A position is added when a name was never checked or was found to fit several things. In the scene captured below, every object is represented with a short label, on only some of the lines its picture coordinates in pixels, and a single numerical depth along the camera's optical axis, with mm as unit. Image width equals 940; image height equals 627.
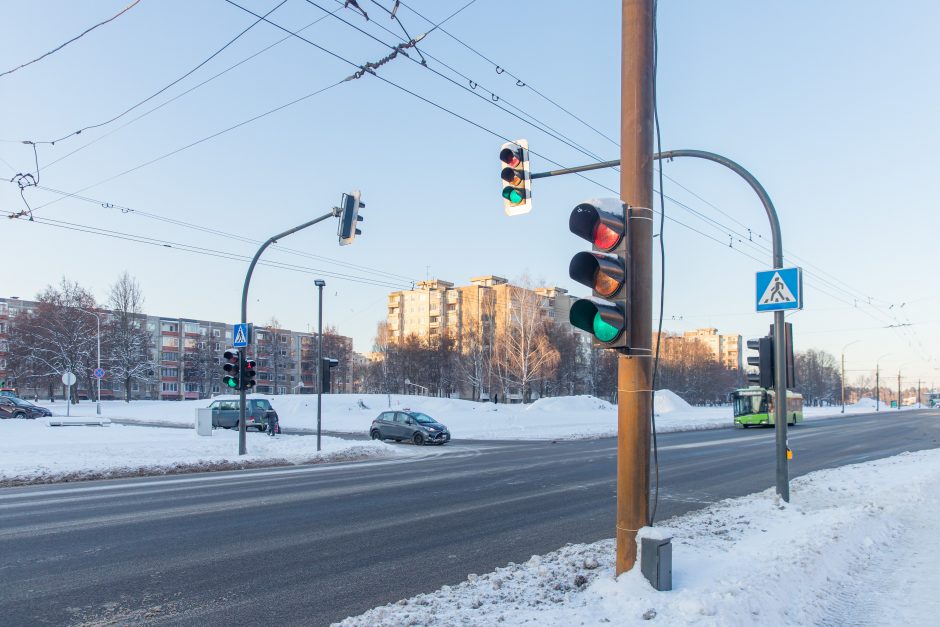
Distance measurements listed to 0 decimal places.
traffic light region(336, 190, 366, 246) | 15625
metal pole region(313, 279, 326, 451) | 21891
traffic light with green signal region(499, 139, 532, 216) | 9531
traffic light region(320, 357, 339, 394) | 22703
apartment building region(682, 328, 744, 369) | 171475
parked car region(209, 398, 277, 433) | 31594
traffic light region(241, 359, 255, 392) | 19156
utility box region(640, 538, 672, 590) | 5160
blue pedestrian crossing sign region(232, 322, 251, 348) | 19516
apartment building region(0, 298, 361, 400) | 94375
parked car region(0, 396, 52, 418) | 40094
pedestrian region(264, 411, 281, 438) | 31000
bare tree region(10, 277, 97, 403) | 63312
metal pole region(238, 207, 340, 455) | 18788
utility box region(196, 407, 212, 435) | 25906
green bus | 41125
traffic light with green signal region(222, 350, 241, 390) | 19128
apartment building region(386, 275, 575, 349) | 97338
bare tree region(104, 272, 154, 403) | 66625
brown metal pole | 5344
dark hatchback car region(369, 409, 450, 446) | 27531
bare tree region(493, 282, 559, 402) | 58956
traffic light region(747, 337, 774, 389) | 10406
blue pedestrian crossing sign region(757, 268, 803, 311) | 9734
